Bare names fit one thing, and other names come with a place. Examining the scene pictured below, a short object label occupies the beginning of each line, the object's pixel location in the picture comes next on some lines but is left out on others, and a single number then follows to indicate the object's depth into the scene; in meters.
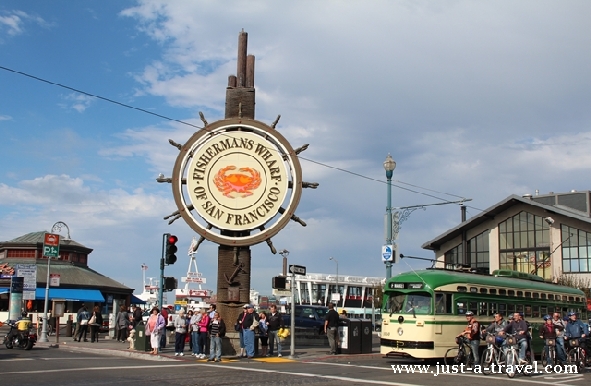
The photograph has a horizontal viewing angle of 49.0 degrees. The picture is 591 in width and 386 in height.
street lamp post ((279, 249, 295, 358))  21.12
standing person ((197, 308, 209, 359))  20.53
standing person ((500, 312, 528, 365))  17.23
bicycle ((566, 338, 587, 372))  19.20
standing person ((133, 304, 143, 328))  26.61
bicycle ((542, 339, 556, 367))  18.88
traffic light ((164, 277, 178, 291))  23.21
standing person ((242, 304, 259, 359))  20.86
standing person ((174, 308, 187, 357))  21.42
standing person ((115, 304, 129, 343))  27.53
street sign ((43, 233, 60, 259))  28.19
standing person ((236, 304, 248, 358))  21.14
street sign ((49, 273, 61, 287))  27.69
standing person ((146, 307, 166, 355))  20.83
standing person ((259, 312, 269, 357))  21.94
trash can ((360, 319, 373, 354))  23.67
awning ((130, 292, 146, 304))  58.53
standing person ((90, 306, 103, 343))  26.95
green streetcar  19.27
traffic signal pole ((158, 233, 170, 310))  23.38
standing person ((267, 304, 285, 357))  22.05
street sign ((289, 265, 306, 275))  21.52
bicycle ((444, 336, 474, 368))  18.19
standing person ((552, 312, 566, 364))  18.94
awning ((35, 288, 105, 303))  45.81
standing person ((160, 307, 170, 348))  21.62
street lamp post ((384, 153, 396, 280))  27.34
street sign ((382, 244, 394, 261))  26.67
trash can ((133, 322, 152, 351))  21.72
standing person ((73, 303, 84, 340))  28.14
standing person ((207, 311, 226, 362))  19.42
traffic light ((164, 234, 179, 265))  22.67
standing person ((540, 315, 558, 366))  18.78
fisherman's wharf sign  23.72
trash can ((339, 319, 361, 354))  23.16
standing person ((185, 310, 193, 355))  22.61
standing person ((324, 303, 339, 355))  22.74
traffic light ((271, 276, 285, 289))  21.81
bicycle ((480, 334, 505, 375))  17.30
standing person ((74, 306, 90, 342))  27.48
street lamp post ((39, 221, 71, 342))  26.25
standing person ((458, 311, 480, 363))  17.86
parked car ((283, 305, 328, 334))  34.47
